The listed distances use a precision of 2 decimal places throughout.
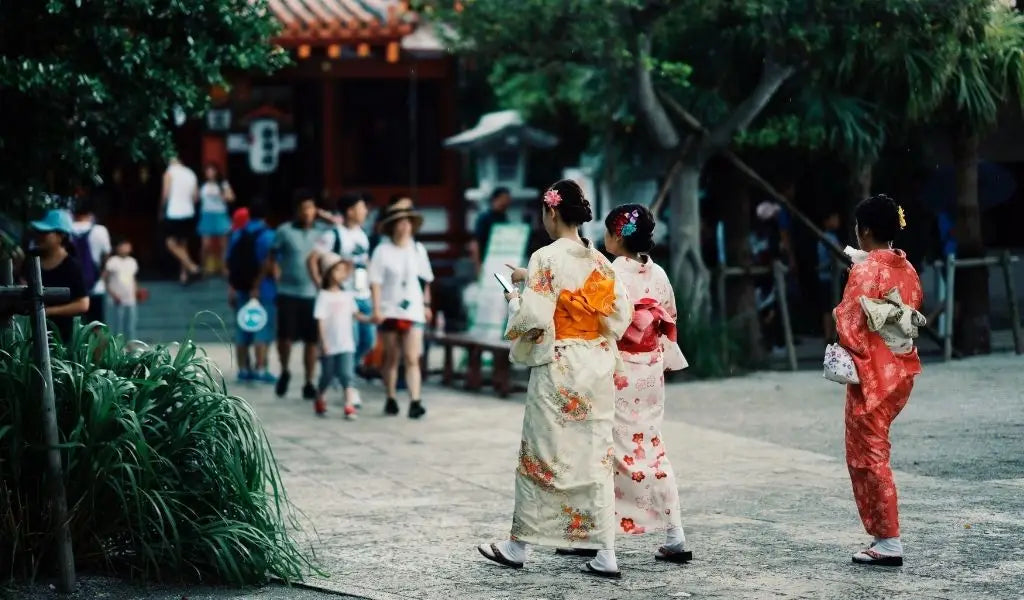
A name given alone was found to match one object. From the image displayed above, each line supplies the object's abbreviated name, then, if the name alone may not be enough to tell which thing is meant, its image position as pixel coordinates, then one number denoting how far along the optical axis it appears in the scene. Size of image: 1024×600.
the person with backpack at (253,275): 15.67
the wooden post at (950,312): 15.57
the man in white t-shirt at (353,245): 14.15
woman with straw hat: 13.10
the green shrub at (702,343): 15.09
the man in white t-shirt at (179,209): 22.36
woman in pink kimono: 7.34
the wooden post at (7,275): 8.00
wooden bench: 14.56
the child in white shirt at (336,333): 13.20
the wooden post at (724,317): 15.23
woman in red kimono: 7.09
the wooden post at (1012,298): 15.80
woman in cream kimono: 7.00
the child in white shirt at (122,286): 16.69
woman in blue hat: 10.02
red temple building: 22.25
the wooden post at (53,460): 6.55
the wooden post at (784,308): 15.75
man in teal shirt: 14.55
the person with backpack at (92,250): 14.44
